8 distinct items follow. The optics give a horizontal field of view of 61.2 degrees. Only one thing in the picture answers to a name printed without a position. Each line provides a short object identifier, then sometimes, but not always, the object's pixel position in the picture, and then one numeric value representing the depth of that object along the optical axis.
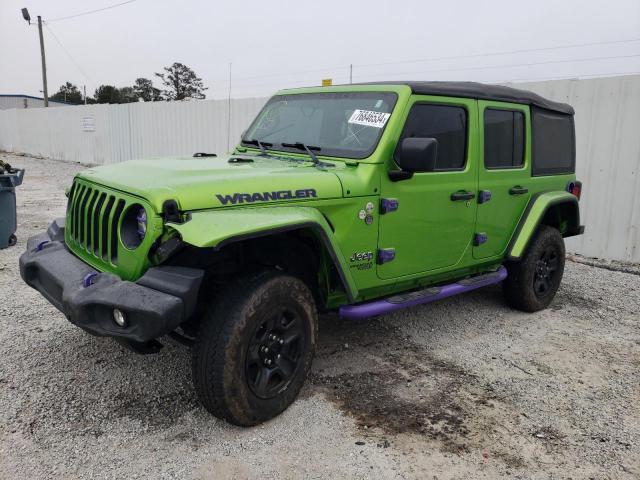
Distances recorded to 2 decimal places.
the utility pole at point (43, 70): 32.12
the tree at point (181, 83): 56.91
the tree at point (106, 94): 61.78
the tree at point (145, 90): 57.62
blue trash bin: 6.51
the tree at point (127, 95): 59.72
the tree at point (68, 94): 70.31
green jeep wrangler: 2.71
